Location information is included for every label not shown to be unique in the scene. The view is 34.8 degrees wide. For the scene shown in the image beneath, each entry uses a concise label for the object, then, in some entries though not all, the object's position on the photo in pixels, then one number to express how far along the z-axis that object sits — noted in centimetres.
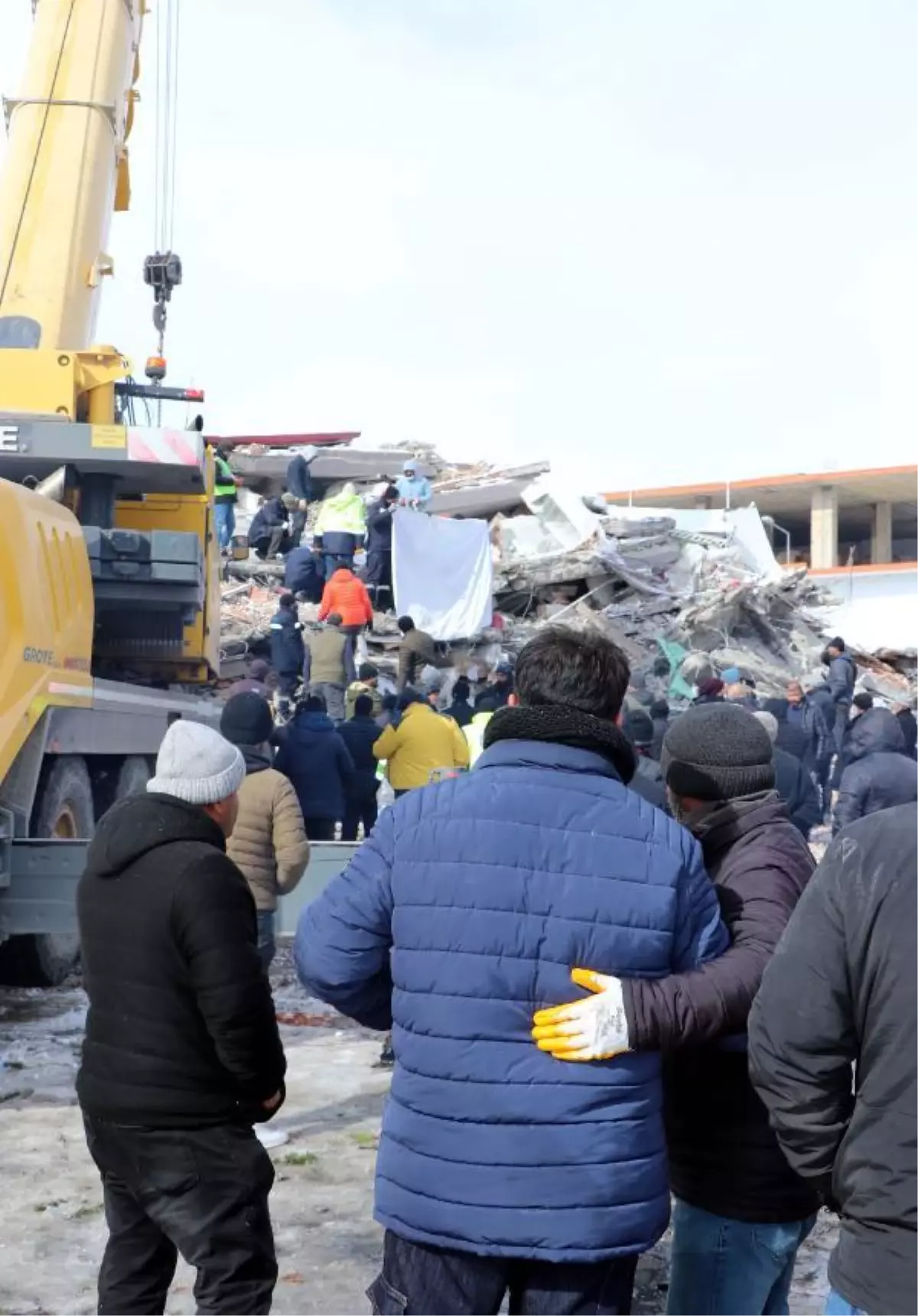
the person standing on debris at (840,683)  1504
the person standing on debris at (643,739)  812
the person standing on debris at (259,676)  1110
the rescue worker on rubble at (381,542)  1717
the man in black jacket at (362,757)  1063
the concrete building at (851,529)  2705
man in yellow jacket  916
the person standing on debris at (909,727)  1366
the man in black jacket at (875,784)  870
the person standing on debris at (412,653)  1508
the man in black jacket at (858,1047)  220
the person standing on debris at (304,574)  1702
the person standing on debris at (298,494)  2117
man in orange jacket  1509
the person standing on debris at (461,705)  1343
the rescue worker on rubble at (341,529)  1712
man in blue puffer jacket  252
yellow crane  717
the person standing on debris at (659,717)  1070
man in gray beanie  325
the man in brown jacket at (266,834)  612
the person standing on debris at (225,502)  1557
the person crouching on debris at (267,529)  2038
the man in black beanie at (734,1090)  283
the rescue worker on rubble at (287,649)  1497
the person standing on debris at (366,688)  1249
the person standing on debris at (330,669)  1413
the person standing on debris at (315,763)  889
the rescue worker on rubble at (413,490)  1800
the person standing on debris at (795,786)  880
